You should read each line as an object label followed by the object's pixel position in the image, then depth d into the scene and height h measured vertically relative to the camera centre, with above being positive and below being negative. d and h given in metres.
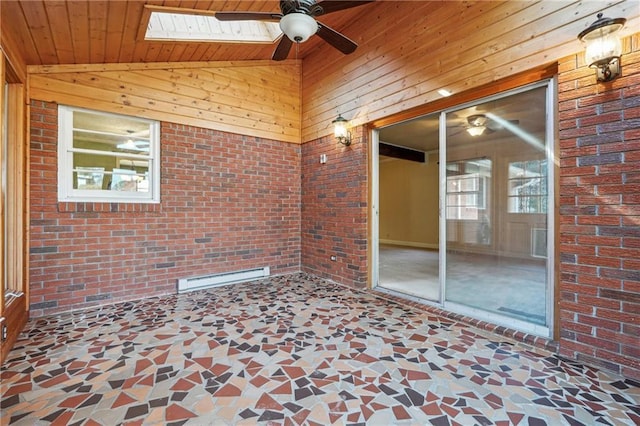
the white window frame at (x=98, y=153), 3.24 +0.53
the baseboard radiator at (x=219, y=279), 3.99 -1.00
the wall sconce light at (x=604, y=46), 1.95 +1.18
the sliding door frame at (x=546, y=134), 2.45 +0.76
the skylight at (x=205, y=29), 3.24 +2.26
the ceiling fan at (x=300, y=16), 2.09 +1.53
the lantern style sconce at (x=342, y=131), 4.14 +1.18
